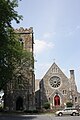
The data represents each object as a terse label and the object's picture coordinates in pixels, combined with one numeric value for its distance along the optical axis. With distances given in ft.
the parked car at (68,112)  54.25
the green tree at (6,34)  32.28
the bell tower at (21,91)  70.77
